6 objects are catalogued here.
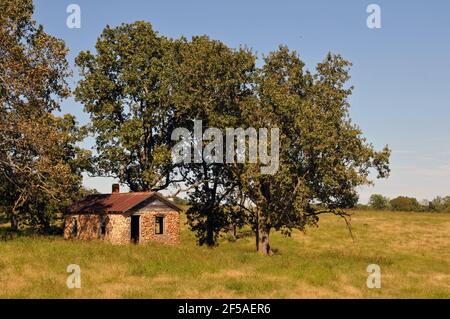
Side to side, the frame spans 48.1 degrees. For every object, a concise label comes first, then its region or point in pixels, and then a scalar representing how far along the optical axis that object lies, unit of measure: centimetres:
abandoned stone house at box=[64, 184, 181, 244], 4278
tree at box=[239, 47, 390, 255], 3341
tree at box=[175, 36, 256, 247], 4150
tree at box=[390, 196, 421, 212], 15362
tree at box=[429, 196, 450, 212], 13074
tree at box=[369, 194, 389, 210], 16238
